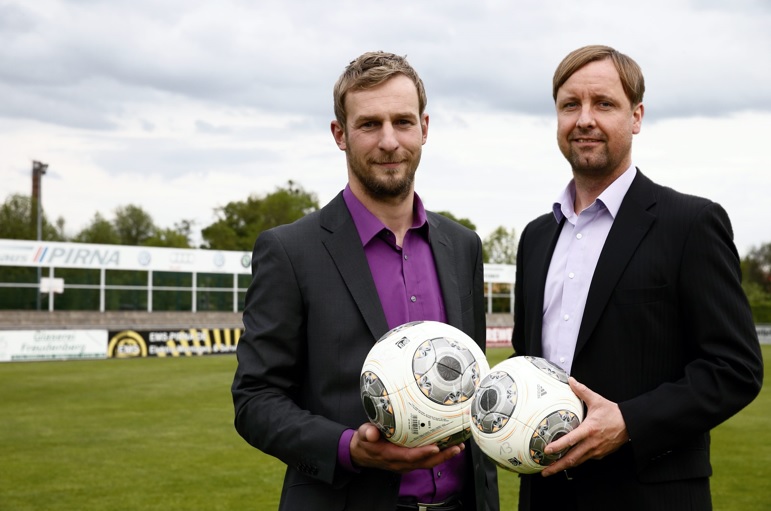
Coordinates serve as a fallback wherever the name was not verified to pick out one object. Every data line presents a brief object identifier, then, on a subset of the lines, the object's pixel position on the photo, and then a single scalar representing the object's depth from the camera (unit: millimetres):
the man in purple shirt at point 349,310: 3771
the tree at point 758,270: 95881
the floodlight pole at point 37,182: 48000
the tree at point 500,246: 98250
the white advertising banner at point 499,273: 61906
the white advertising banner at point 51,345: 34719
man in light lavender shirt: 3580
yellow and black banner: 37906
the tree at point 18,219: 77562
